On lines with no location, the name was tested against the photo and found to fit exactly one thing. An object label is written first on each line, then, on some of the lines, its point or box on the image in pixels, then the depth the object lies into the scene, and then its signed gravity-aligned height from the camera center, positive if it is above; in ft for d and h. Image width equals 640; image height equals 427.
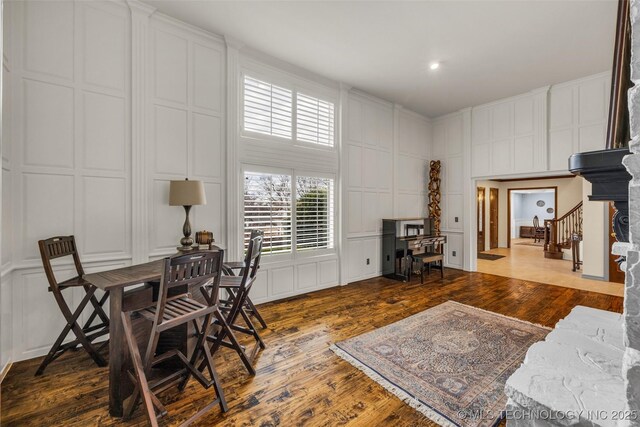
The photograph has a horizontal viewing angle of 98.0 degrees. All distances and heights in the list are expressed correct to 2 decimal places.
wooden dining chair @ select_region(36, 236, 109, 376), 7.50 -2.45
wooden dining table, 6.05 -2.73
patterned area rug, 6.33 -4.30
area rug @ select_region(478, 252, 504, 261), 24.99 -4.05
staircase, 23.70 -1.64
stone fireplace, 2.63 -2.18
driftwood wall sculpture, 20.48 +1.47
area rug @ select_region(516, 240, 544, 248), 34.39 -3.94
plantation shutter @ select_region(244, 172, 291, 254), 12.54 +0.19
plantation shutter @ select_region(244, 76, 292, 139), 12.54 +4.90
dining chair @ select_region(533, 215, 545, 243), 38.17 -2.51
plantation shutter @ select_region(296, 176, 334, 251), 14.16 -0.03
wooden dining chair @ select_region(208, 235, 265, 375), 7.38 -2.81
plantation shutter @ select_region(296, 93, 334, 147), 14.21 +4.90
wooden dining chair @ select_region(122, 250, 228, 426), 5.61 -2.33
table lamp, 9.55 +0.63
